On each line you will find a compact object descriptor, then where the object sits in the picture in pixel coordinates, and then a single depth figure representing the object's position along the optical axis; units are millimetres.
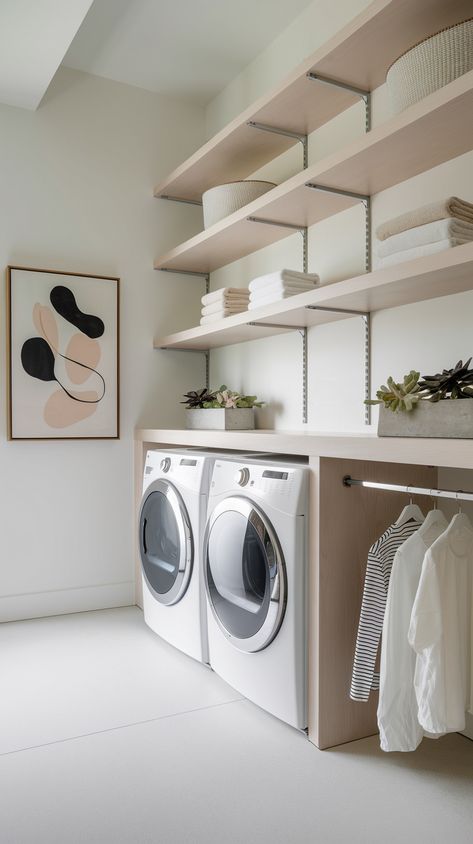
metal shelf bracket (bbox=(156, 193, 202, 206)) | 3666
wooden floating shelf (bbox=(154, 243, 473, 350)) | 1802
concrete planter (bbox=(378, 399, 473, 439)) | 1680
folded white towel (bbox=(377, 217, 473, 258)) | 1818
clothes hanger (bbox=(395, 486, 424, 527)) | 1959
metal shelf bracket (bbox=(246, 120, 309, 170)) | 2801
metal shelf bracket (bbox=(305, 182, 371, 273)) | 2486
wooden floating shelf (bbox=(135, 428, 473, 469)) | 1595
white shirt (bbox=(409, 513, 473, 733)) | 1666
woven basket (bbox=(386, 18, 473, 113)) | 1893
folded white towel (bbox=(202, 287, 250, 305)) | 3027
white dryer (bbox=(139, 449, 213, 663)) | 2619
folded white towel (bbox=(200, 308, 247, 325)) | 3043
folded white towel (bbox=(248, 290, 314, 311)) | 2580
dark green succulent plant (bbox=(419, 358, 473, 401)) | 1725
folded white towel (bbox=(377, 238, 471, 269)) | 1820
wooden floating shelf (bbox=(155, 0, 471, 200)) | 2045
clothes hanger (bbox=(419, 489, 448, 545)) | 1830
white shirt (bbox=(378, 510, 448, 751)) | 1798
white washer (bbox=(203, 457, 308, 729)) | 2051
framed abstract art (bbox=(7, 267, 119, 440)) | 3246
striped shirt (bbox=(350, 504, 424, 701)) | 1908
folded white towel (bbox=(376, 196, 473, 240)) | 1822
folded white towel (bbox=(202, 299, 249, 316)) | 3039
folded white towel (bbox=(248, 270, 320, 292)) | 2566
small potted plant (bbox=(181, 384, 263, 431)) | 3094
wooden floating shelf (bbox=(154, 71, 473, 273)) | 1837
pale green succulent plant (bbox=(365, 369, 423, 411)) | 1796
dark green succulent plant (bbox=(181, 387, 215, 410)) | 3311
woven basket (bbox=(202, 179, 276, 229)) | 3016
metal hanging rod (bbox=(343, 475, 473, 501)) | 1643
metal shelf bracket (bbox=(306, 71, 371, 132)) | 2397
